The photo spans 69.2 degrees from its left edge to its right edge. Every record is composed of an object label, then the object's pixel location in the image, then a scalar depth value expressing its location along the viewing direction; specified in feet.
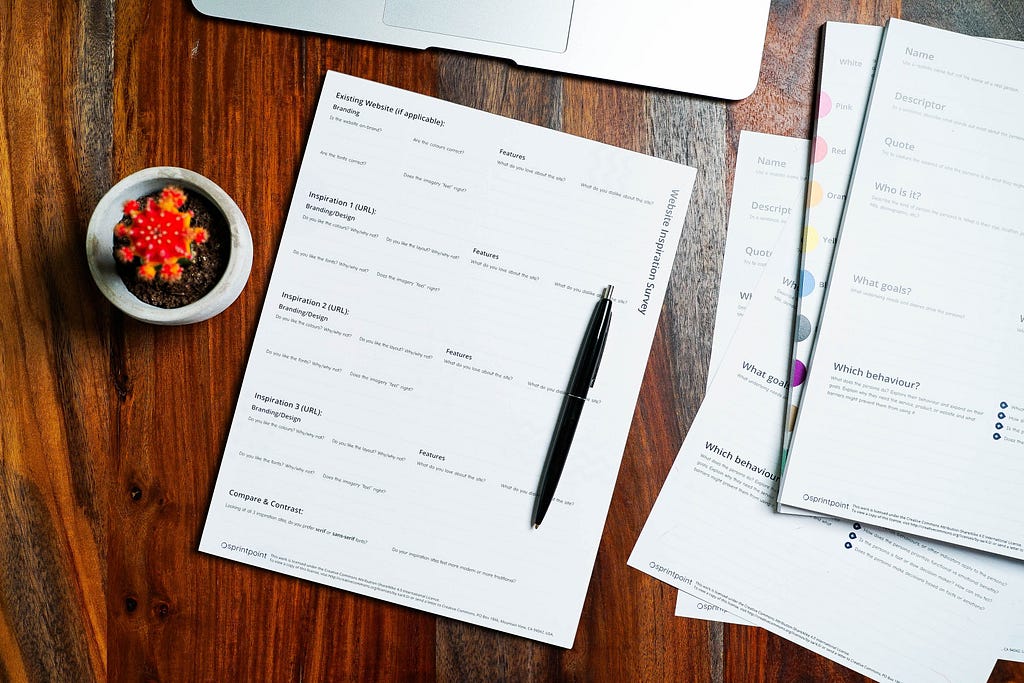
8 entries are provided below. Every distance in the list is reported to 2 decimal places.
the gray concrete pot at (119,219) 1.86
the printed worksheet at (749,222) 2.20
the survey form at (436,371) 2.14
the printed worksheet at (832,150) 2.18
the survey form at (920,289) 2.16
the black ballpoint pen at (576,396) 2.11
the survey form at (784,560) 2.19
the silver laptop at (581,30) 2.12
